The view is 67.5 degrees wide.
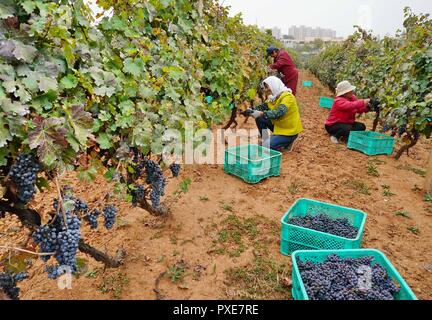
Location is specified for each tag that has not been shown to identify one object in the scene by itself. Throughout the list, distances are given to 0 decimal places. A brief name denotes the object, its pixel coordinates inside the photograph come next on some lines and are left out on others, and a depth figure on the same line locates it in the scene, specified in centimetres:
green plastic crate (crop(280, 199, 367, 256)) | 289
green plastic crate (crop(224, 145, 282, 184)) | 461
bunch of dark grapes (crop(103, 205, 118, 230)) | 238
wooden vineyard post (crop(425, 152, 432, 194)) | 453
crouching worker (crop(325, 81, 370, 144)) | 626
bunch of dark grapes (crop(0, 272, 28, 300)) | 192
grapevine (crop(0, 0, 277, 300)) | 159
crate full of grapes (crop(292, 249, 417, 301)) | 228
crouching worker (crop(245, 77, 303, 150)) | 527
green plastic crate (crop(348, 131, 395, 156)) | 599
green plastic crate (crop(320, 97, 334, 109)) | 1095
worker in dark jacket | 748
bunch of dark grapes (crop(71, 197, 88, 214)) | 202
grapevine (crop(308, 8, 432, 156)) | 440
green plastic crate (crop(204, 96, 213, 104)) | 445
